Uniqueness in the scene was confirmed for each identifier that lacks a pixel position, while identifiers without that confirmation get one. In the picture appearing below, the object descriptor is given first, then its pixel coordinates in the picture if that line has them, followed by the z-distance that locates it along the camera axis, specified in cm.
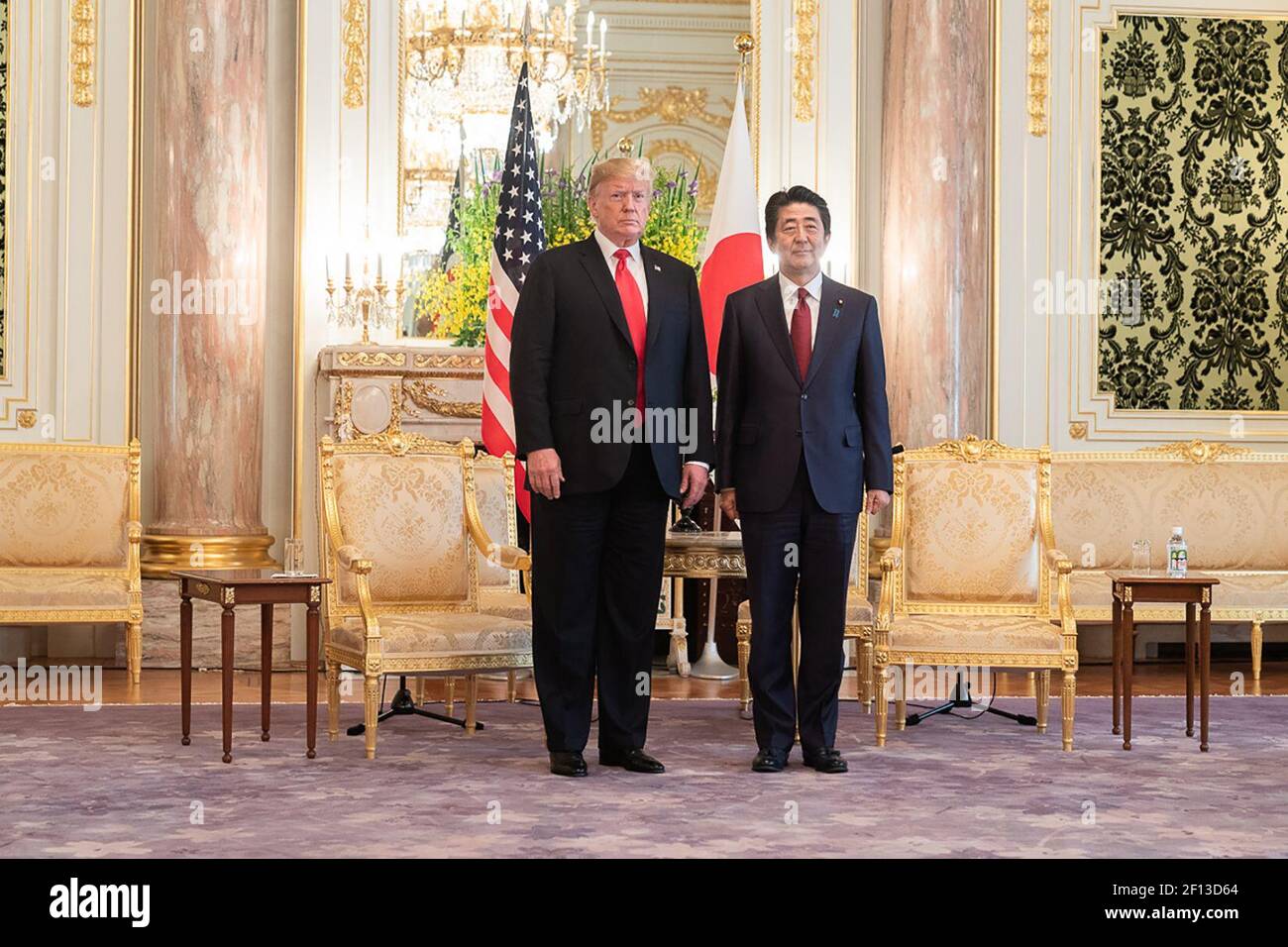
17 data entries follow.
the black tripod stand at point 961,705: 616
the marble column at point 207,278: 778
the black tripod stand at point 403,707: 593
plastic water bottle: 581
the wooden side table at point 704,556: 597
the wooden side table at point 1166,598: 552
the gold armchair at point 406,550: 538
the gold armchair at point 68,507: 749
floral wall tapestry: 866
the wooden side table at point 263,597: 501
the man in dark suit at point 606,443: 484
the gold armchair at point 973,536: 602
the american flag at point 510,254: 722
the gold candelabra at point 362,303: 813
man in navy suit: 495
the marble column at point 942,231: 809
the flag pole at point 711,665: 788
